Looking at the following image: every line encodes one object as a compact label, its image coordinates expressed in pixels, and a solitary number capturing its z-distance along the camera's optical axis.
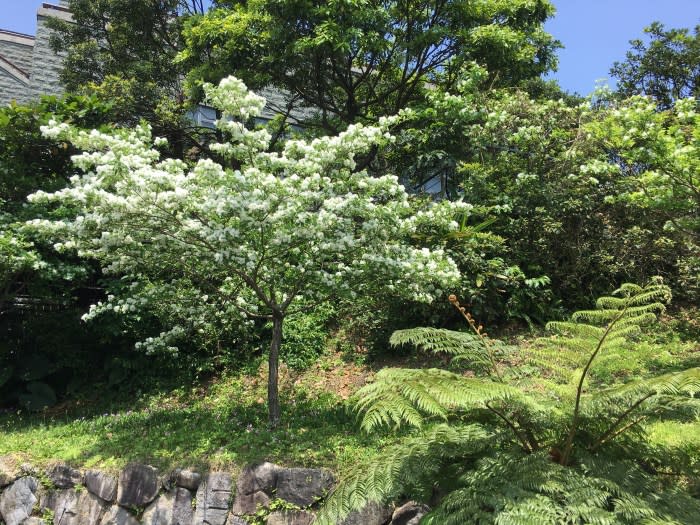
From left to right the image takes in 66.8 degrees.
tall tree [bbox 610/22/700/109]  12.58
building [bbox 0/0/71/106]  14.45
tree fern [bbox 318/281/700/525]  2.70
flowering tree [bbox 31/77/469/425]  4.59
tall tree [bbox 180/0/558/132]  9.10
